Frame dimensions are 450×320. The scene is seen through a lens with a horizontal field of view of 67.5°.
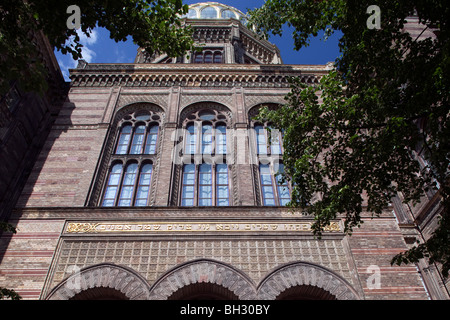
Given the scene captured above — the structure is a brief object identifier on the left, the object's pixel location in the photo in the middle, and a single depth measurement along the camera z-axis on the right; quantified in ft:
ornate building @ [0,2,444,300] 28.96
